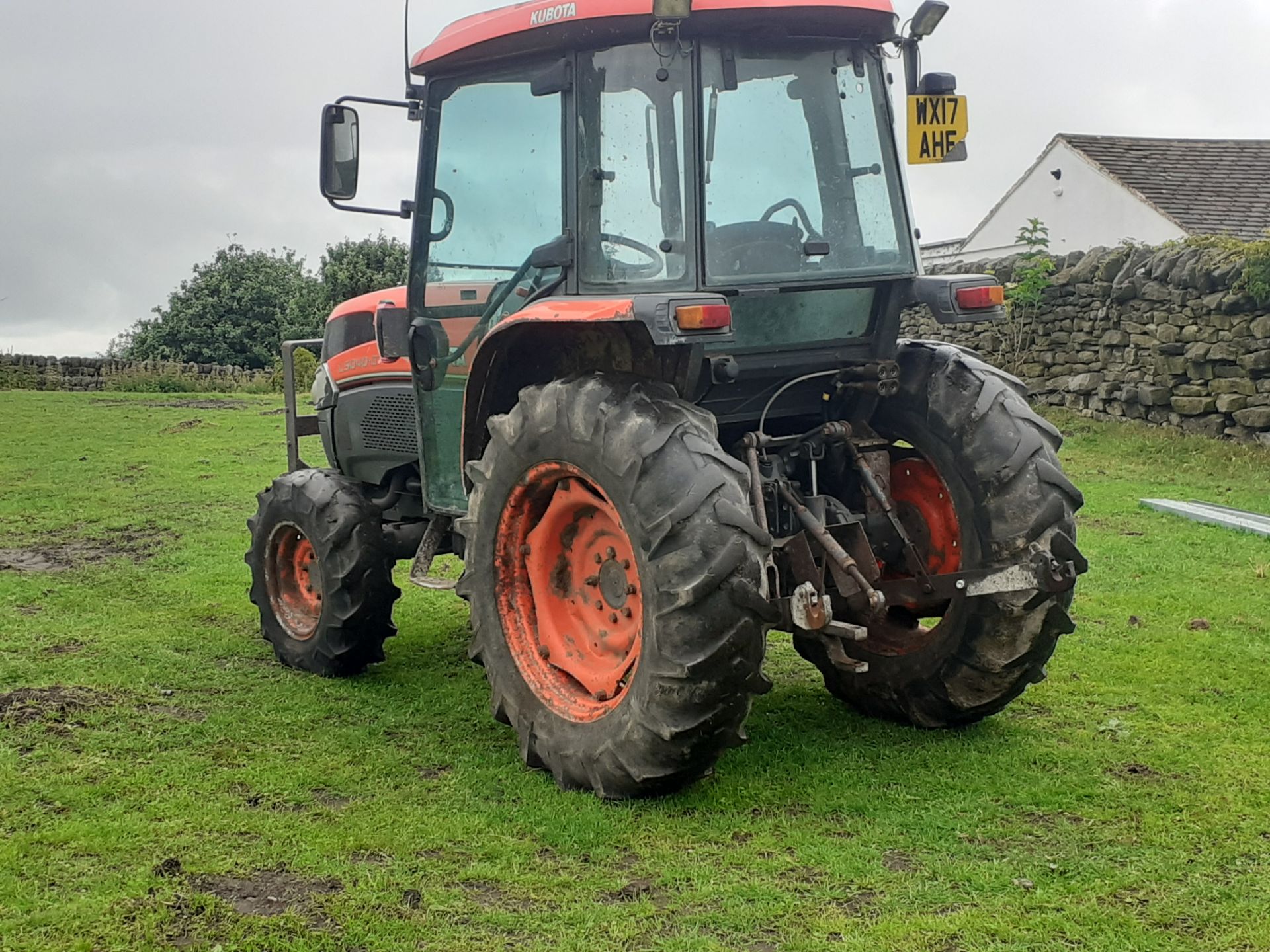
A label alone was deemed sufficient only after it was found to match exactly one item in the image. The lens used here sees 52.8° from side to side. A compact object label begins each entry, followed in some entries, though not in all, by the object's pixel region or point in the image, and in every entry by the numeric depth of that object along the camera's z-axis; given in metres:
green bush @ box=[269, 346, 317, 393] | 23.34
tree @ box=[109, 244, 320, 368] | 36.47
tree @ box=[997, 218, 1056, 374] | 15.33
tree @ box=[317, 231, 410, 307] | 27.83
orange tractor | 3.98
